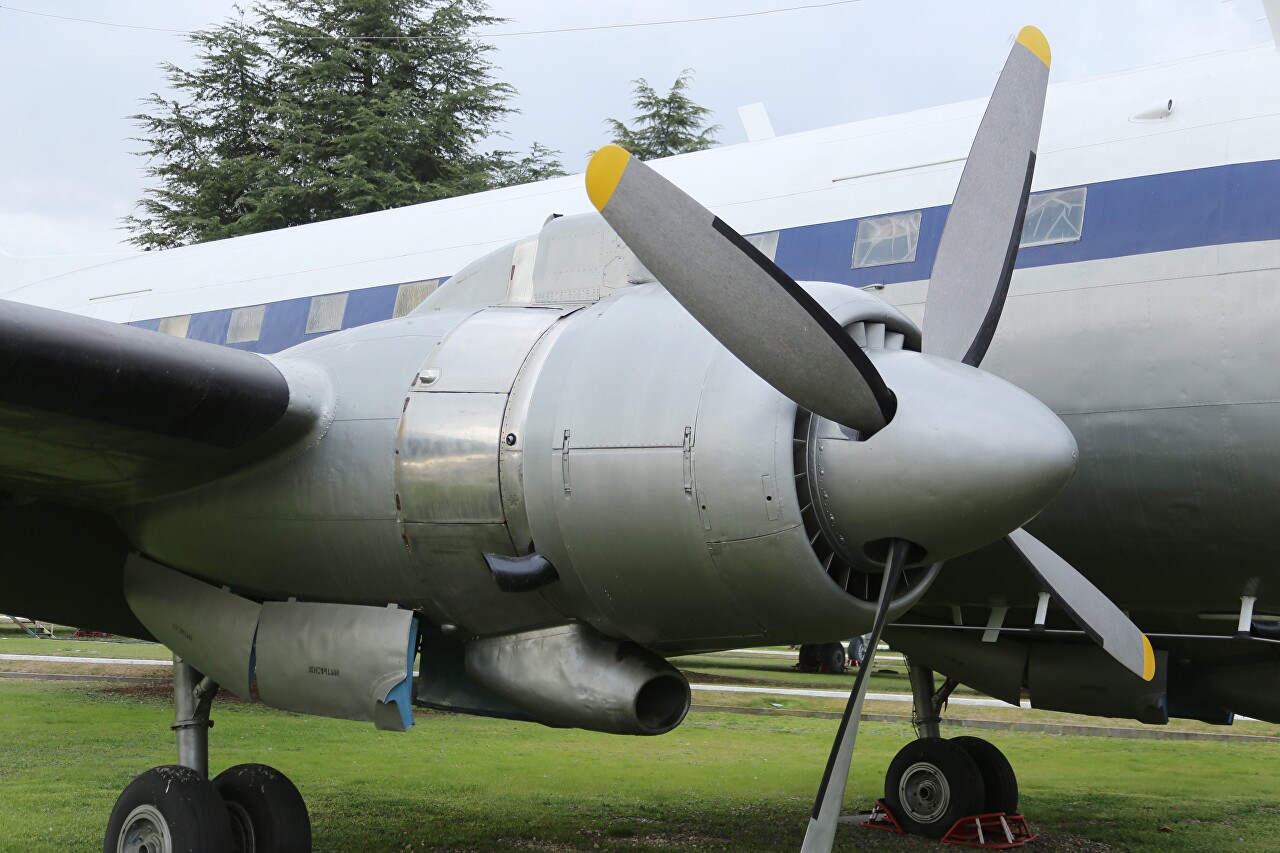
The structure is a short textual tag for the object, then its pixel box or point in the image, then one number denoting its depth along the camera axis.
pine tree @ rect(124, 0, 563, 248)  24.16
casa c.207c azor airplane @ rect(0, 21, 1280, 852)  4.43
